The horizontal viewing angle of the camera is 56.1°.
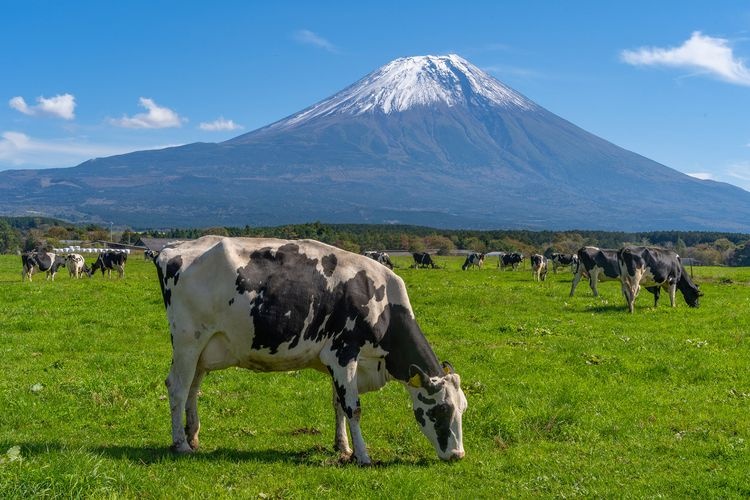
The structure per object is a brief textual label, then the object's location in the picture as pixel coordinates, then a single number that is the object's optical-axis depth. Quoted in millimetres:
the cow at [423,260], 64938
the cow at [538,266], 39594
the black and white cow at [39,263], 36094
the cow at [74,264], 40562
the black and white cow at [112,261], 41312
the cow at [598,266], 27453
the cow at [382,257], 53000
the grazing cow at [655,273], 22625
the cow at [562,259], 47844
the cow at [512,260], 56281
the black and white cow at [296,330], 8484
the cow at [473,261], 60862
